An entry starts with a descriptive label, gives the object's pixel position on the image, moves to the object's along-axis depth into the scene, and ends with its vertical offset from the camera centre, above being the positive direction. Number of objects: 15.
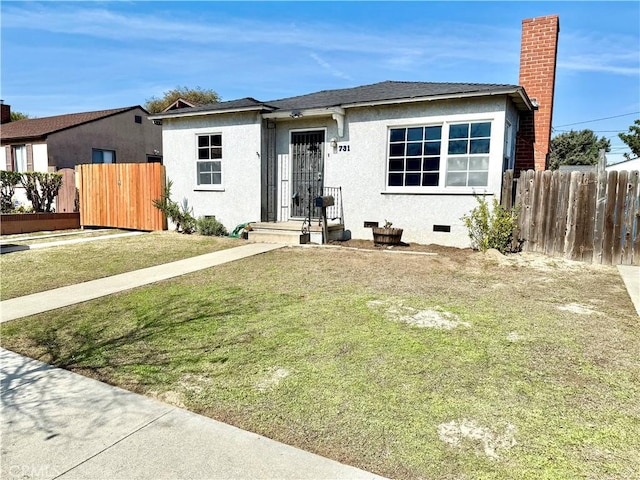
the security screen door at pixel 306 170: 11.58 +0.81
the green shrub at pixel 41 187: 16.22 +0.25
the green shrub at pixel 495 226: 8.89 -0.53
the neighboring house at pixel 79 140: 19.92 +2.83
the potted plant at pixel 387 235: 9.71 -0.84
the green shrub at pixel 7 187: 16.12 +0.23
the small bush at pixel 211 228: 12.29 -0.94
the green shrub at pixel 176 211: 12.98 -0.48
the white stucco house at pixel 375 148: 9.53 +1.39
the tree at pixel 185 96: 43.12 +10.70
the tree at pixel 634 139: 43.29 +7.11
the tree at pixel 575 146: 55.54 +8.15
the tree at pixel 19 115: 38.83 +7.76
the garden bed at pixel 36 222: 13.34 -0.99
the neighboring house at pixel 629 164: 26.23 +2.66
